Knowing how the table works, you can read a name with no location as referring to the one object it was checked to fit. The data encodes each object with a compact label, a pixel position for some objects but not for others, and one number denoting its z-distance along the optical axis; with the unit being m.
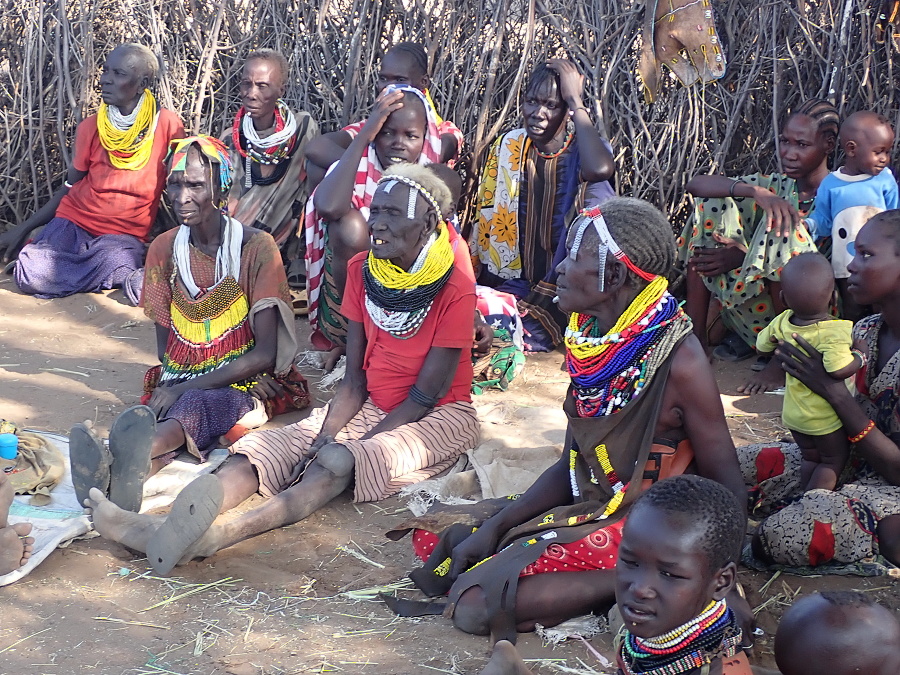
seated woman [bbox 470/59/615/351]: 5.77
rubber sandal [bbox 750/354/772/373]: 5.59
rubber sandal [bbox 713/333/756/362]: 5.71
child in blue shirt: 5.11
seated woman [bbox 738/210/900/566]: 3.38
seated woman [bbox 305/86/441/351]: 5.57
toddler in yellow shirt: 3.54
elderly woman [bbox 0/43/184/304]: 6.88
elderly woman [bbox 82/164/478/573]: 4.04
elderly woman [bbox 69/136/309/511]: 4.53
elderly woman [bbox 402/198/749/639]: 3.07
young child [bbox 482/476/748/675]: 2.32
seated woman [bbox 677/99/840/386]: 5.25
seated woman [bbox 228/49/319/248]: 6.64
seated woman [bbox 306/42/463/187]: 6.21
